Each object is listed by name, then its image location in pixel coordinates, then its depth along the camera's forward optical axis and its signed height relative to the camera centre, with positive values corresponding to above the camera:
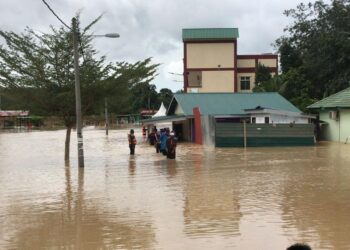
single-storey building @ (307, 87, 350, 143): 35.91 +0.38
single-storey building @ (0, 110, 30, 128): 94.19 +0.97
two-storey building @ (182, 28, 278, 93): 70.44 +8.10
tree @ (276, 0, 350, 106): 49.25 +6.57
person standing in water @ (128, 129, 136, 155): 28.62 -0.88
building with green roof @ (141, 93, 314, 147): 33.12 +0.24
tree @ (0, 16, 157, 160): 24.83 +2.31
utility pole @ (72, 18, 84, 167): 21.53 +0.61
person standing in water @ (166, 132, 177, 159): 25.14 -1.03
